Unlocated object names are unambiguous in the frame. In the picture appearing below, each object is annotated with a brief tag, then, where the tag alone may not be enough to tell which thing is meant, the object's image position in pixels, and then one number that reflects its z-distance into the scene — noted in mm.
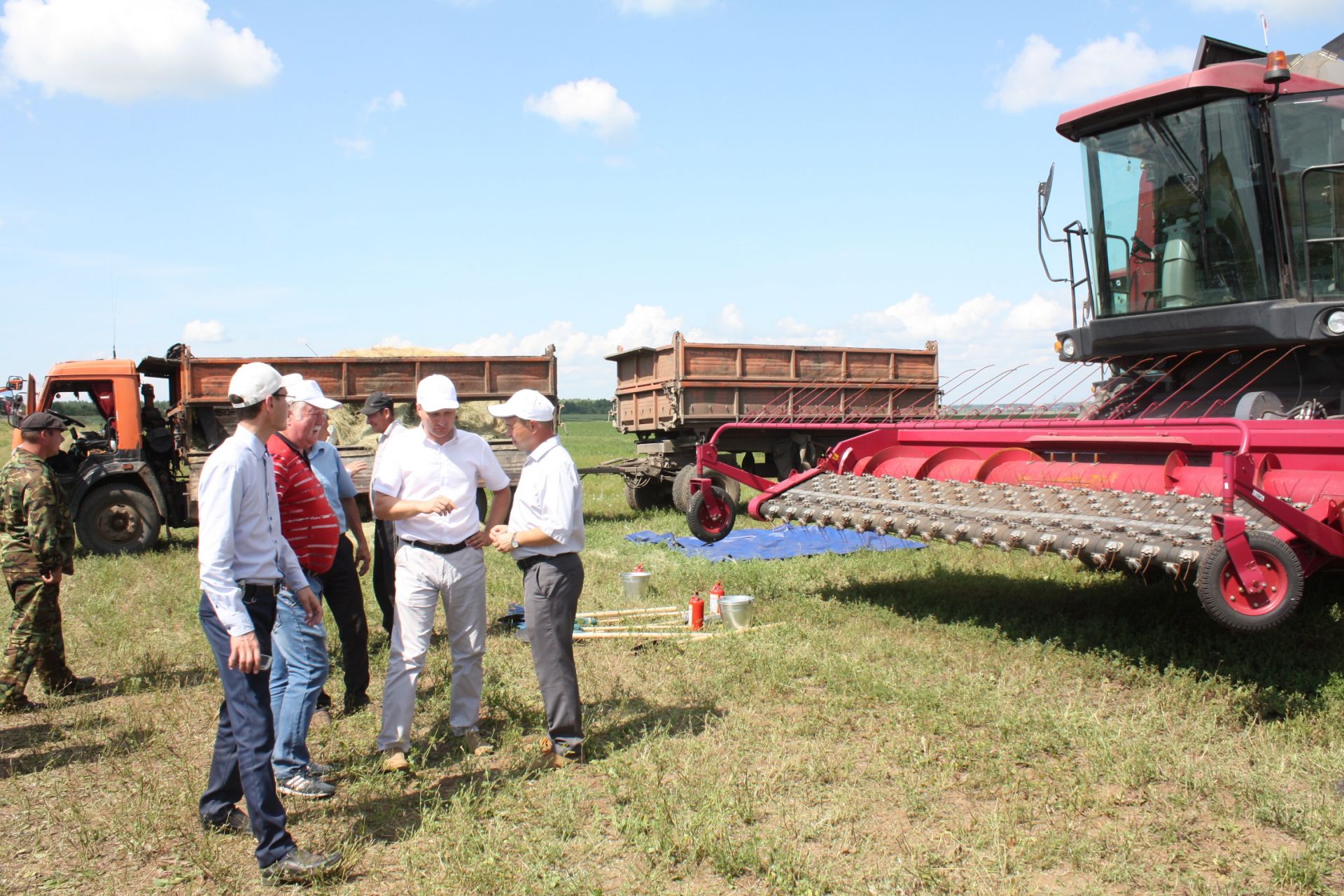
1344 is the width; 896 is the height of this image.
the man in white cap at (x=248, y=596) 3297
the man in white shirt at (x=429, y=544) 4320
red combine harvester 4395
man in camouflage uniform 5621
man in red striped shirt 4125
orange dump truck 11531
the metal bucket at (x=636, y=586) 7973
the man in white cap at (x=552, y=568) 4273
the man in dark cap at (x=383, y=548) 5957
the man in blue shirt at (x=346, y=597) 5184
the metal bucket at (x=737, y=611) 6688
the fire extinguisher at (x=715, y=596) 6977
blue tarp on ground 10266
